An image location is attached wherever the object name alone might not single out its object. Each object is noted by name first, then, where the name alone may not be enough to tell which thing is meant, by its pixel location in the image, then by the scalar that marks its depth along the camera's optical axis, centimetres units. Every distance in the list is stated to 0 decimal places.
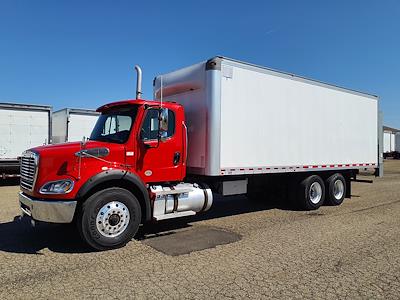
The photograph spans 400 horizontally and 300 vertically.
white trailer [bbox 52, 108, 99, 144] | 1719
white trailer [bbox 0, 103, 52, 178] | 1537
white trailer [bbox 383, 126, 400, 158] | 5283
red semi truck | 618
